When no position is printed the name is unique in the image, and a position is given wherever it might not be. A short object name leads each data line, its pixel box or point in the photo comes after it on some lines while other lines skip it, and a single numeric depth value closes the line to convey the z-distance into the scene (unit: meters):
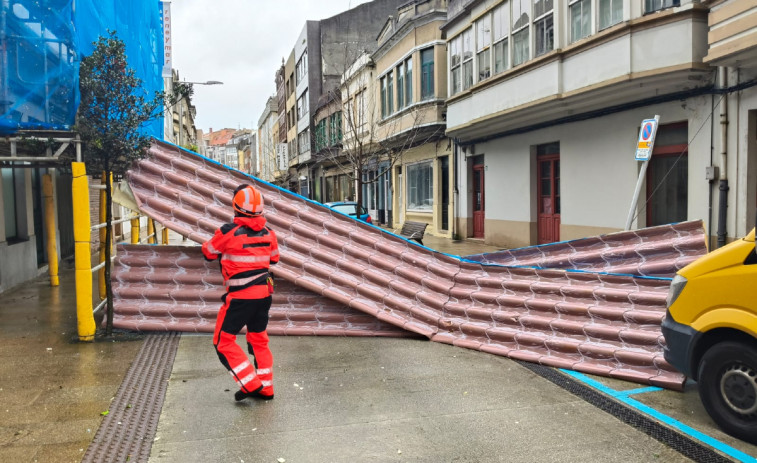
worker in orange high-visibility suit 4.91
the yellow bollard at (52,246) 10.99
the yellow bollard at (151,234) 12.60
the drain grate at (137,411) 4.02
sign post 8.73
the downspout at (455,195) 20.42
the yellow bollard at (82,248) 6.71
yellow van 4.06
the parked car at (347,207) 20.23
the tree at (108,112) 6.84
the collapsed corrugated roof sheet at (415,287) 5.90
